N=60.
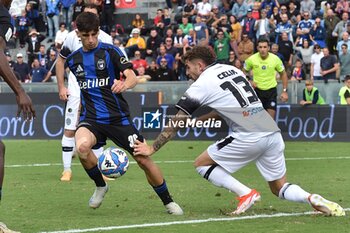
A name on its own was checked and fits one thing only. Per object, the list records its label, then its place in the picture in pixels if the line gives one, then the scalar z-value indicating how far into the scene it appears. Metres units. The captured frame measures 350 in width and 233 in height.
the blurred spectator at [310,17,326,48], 29.28
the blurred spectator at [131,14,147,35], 33.79
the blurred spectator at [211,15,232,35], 30.73
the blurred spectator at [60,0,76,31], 34.75
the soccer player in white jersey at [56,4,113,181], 13.51
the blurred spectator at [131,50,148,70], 29.31
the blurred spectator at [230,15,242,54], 30.39
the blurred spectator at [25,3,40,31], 36.06
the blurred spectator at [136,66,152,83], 27.50
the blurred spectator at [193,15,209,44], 30.56
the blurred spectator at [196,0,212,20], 32.16
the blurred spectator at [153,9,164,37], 32.44
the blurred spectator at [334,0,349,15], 30.32
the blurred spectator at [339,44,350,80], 27.38
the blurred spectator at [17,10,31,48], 35.22
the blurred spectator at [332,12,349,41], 29.12
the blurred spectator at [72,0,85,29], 32.16
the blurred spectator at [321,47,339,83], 27.25
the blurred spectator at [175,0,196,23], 32.34
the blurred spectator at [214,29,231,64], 29.38
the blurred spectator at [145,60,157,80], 28.56
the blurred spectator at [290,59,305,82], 27.61
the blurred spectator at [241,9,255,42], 30.16
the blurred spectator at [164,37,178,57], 29.91
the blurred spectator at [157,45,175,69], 29.31
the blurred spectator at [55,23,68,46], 32.40
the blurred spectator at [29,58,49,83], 30.00
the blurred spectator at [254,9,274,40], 30.09
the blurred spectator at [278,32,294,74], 28.61
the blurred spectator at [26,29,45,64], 33.22
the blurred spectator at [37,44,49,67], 31.88
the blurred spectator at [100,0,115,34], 34.53
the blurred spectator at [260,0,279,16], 31.02
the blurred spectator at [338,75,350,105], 24.50
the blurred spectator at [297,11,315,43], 29.19
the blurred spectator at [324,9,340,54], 29.61
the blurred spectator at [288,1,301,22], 30.53
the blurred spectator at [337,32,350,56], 28.01
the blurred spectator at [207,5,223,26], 31.73
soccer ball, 10.48
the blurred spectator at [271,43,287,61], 27.78
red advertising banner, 35.59
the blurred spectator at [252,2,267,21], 30.66
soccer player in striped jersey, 10.45
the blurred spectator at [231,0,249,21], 31.91
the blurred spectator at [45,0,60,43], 35.03
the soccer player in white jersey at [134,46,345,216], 9.88
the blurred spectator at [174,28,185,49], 30.34
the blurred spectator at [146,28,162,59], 31.23
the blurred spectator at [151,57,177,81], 28.52
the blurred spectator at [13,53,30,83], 31.02
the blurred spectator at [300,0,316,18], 30.95
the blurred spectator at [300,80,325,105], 24.64
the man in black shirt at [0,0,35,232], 8.12
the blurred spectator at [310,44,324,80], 27.60
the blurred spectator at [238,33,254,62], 28.45
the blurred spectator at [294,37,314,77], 28.94
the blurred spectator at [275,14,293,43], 29.45
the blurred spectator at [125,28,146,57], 31.39
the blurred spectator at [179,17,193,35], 31.27
